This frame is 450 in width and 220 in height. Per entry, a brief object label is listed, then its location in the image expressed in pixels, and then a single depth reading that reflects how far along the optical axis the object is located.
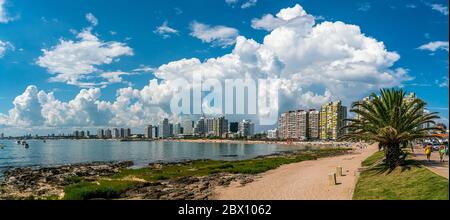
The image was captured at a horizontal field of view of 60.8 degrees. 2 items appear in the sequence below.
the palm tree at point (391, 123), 28.91
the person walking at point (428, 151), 35.41
